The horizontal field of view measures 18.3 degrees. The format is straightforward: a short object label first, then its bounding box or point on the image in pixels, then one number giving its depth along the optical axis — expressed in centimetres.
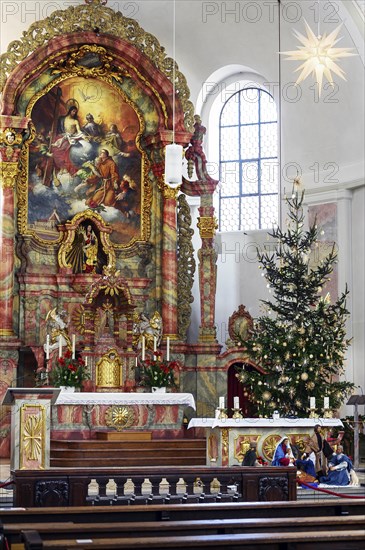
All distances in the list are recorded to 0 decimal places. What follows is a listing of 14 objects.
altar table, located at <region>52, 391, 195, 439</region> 2150
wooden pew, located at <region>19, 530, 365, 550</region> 736
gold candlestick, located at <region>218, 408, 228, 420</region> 1864
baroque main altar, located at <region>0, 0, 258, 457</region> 2359
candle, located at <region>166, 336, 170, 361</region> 2270
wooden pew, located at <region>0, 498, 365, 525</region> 1005
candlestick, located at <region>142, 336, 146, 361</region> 2263
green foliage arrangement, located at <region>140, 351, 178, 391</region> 2258
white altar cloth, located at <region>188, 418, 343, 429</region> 1845
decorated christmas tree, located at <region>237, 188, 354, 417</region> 2045
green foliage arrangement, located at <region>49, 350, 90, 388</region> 2170
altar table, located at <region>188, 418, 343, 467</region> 1844
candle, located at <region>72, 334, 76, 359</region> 2184
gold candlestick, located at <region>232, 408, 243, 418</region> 1871
